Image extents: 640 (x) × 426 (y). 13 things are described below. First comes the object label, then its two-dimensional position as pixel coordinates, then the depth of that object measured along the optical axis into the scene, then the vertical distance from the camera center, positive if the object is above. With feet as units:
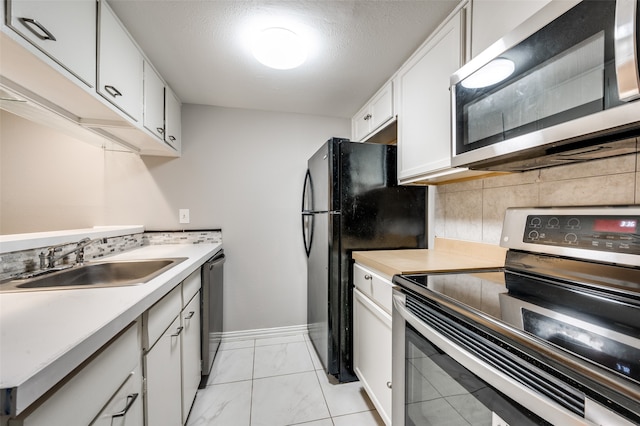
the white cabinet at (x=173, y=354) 3.06 -2.04
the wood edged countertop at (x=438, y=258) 3.99 -0.80
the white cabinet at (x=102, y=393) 1.62 -1.36
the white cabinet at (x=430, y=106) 4.07 +1.99
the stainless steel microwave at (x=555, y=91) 1.90 +1.16
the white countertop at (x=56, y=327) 1.46 -0.87
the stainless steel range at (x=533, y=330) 1.53 -0.87
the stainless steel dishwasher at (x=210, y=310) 5.64 -2.27
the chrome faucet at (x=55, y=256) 3.93 -0.65
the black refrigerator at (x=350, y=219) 5.54 -0.11
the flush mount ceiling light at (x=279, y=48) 4.51 +3.01
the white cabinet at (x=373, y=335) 4.16 -2.20
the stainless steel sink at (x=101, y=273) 3.50 -0.97
